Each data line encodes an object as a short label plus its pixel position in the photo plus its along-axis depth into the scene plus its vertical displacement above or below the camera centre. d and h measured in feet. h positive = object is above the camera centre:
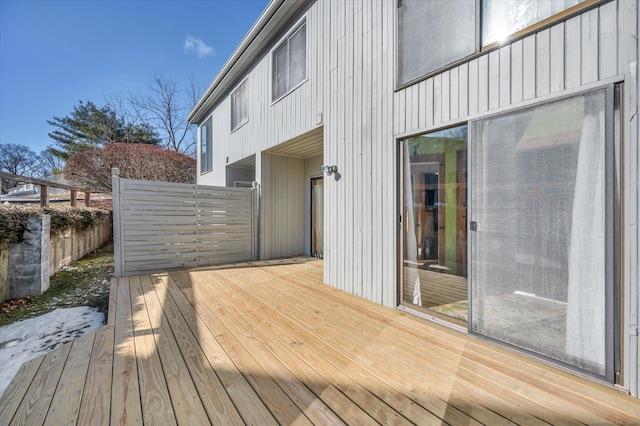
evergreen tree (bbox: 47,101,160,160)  53.93 +16.52
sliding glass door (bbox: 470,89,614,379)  5.87 -0.51
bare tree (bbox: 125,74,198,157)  53.78 +20.73
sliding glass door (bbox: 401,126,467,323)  8.89 -0.44
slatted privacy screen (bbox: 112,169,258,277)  16.16 -0.89
